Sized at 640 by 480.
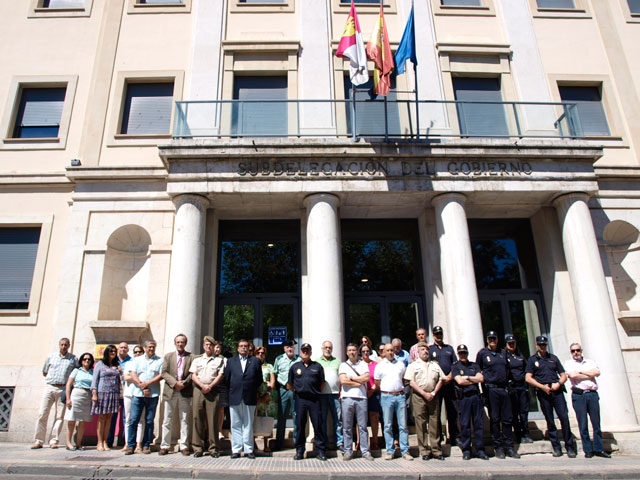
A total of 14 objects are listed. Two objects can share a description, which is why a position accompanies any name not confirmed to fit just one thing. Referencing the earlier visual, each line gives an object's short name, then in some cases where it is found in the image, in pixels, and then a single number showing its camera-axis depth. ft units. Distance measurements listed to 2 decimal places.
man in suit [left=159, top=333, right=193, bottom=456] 25.89
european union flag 36.43
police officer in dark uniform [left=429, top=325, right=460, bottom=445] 26.66
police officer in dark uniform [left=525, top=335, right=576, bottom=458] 25.84
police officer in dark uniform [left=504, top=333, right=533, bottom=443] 27.43
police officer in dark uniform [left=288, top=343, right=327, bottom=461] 24.59
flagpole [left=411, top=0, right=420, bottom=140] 35.95
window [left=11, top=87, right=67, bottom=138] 42.01
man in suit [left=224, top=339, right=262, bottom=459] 24.70
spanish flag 36.11
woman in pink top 26.73
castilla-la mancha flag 35.94
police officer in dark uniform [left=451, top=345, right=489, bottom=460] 24.85
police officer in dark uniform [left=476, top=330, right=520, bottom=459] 25.71
